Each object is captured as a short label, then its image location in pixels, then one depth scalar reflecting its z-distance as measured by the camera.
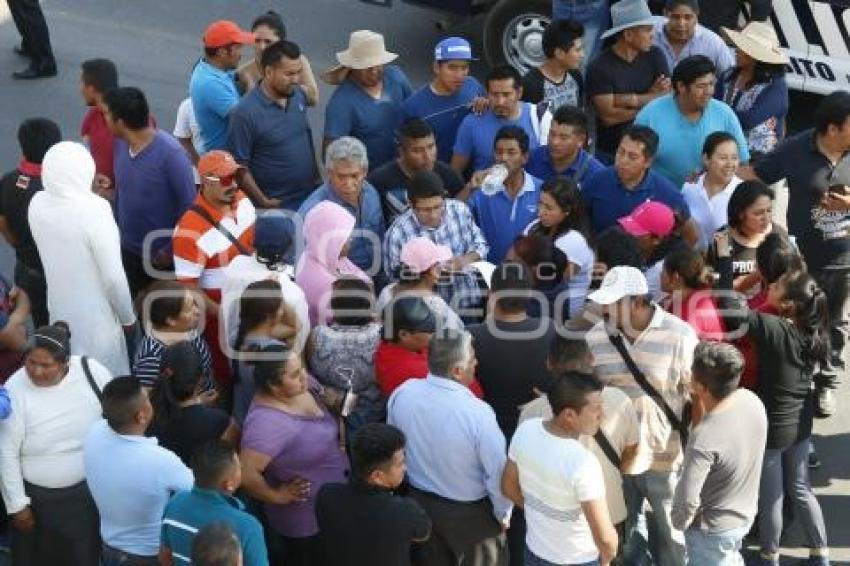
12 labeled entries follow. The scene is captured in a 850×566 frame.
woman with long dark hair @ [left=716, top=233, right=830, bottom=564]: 10.94
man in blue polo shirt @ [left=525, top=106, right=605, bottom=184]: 13.73
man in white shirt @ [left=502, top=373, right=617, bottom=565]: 9.22
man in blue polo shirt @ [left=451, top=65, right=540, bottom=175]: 14.47
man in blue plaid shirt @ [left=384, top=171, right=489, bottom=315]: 12.80
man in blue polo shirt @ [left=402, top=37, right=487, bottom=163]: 14.99
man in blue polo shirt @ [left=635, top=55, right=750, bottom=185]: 14.12
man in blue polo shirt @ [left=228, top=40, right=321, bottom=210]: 14.39
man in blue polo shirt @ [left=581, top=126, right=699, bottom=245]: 13.08
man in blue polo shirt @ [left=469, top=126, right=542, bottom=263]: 13.52
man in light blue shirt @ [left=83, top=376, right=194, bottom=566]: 9.50
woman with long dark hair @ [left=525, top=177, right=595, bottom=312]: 12.46
